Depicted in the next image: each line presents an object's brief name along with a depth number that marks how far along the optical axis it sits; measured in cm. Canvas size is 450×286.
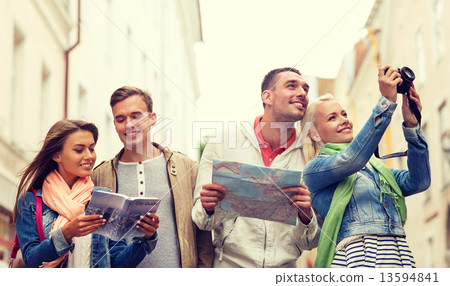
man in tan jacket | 576
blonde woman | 511
